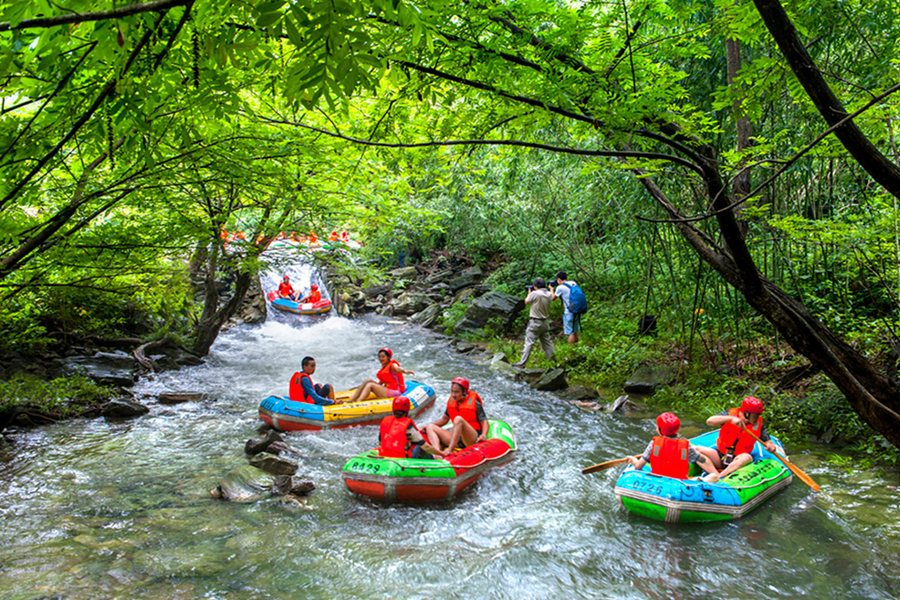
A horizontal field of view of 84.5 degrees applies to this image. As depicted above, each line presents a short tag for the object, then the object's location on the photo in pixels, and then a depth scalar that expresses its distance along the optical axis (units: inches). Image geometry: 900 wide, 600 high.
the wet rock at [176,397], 321.1
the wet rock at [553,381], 343.6
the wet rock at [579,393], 327.3
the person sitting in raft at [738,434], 202.5
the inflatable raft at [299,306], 631.8
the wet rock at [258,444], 243.3
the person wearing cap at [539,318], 381.0
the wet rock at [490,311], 506.6
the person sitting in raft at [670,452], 187.2
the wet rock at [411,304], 668.1
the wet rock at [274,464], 220.2
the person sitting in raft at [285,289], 660.1
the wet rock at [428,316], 606.2
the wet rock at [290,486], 202.5
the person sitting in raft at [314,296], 655.6
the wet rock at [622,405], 301.7
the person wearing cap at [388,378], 309.3
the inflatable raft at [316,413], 278.1
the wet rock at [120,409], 286.7
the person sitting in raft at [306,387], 287.9
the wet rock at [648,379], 314.5
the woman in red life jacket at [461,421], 228.7
